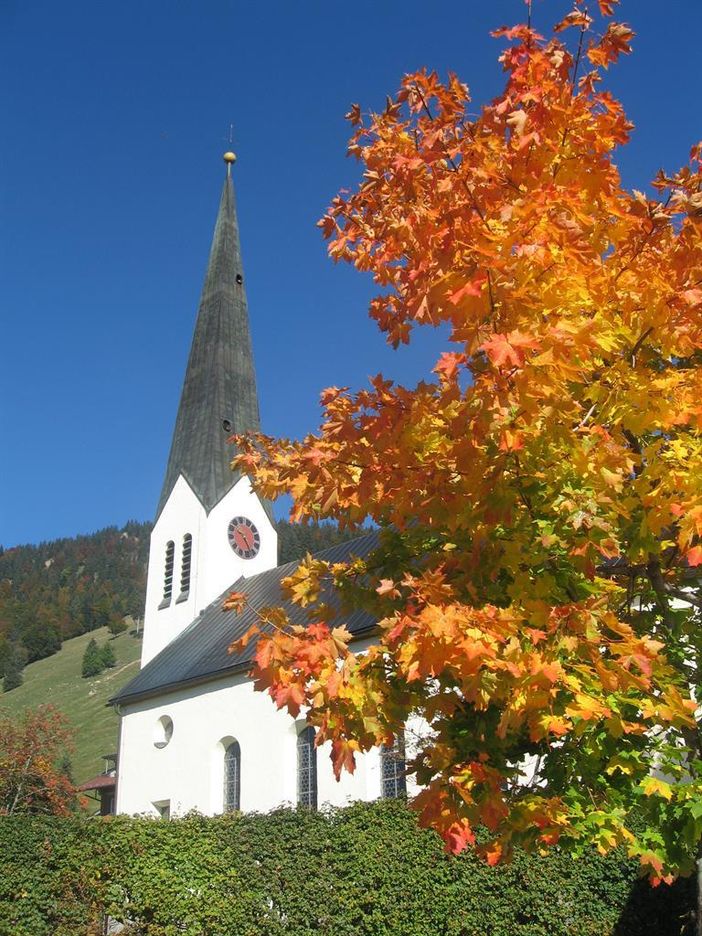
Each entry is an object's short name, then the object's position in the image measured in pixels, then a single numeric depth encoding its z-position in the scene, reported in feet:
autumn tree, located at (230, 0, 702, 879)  11.60
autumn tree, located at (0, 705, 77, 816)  108.58
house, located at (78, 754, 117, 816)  126.00
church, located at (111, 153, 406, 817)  65.10
